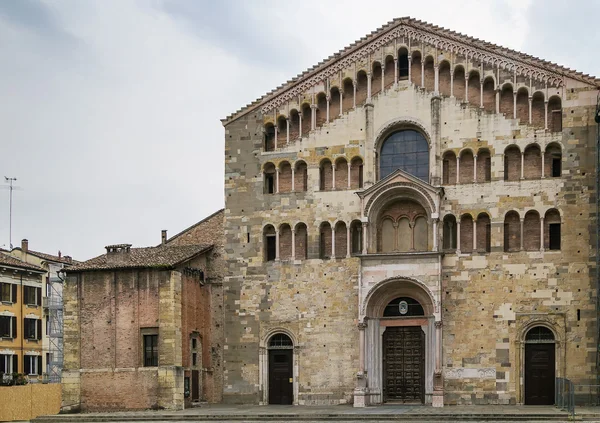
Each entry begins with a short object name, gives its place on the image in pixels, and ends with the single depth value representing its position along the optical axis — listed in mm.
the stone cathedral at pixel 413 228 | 38062
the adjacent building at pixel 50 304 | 60028
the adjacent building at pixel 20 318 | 59000
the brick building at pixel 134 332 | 40094
